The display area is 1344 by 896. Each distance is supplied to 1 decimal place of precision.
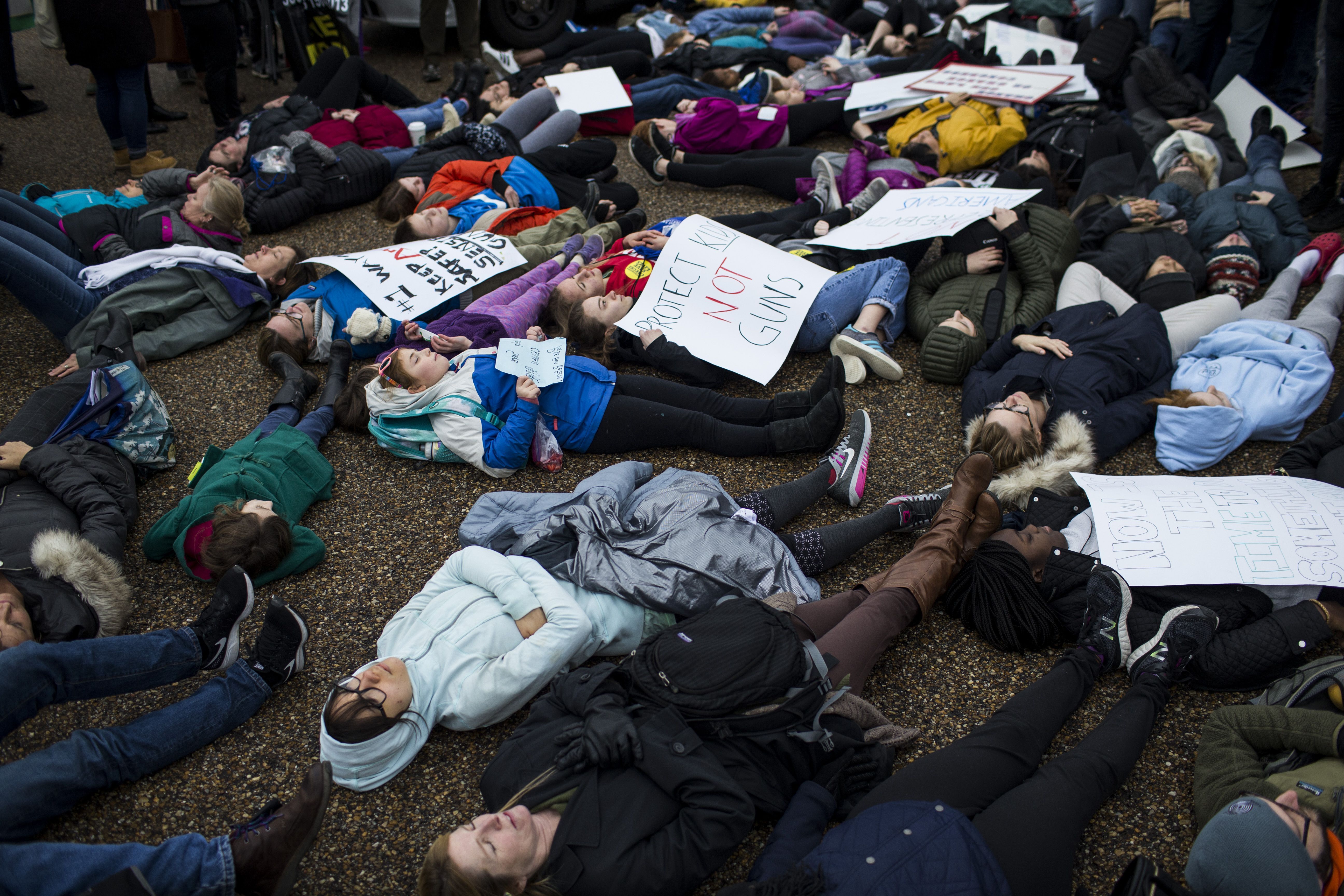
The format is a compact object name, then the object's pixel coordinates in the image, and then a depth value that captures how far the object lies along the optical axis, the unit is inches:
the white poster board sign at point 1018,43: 293.6
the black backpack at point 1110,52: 264.2
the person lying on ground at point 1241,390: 147.9
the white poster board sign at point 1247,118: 232.2
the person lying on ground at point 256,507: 131.4
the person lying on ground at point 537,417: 153.0
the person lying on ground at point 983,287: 169.6
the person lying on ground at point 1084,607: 111.2
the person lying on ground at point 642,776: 89.3
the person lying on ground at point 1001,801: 85.6
